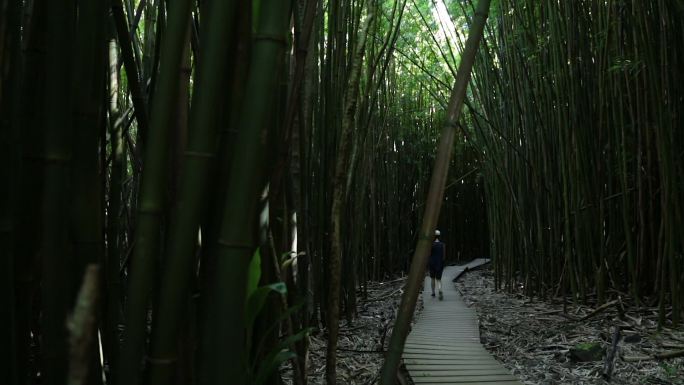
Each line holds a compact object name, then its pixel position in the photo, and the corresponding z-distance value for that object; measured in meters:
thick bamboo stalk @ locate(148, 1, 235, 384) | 1.90
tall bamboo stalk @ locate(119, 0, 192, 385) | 1.90
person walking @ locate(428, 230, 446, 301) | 14.13
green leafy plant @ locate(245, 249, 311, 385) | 2.46
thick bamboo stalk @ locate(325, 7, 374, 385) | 3.93
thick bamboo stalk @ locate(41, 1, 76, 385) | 1.94
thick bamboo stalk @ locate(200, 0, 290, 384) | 1.86
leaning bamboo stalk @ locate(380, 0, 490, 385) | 2.59
